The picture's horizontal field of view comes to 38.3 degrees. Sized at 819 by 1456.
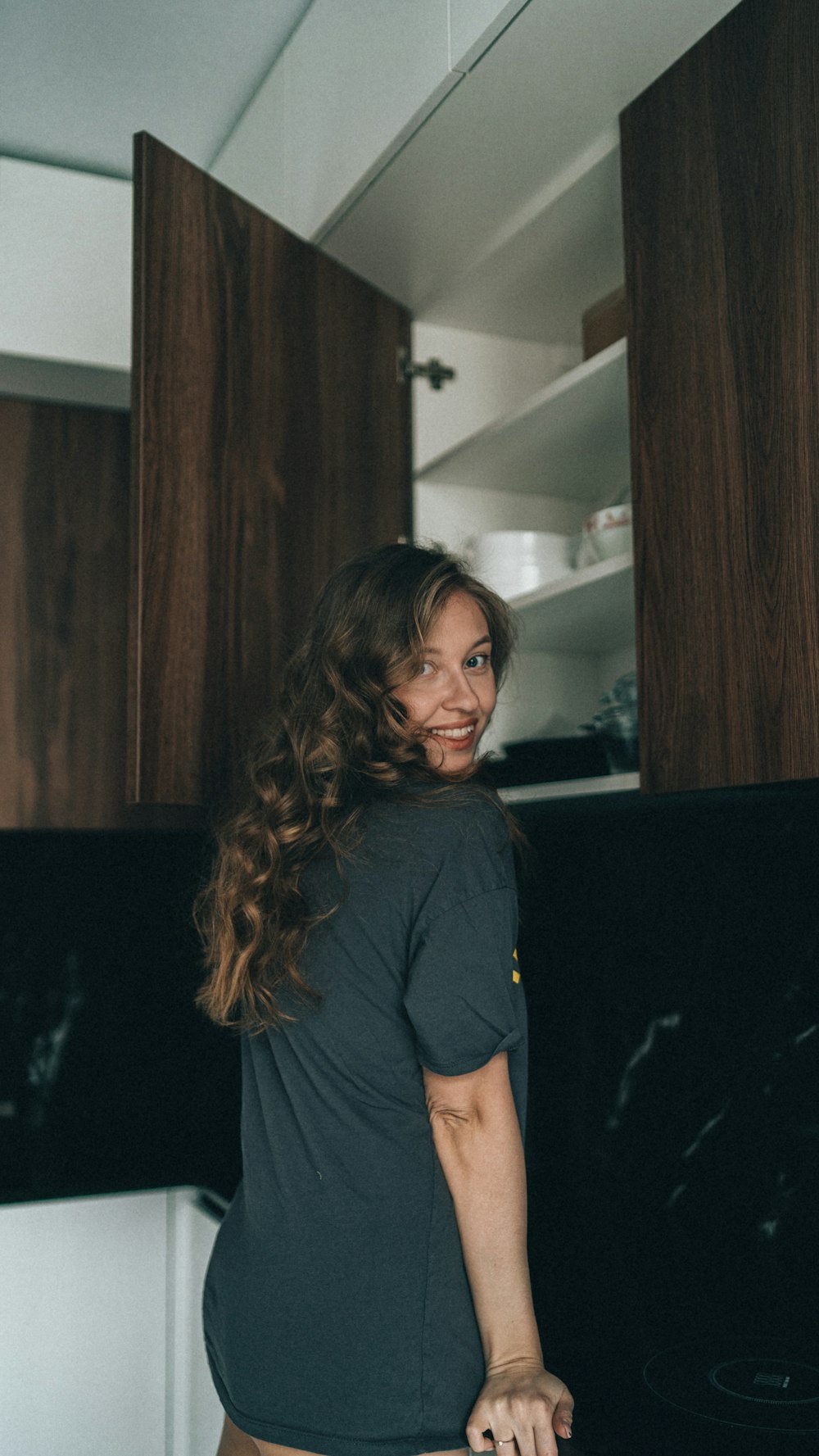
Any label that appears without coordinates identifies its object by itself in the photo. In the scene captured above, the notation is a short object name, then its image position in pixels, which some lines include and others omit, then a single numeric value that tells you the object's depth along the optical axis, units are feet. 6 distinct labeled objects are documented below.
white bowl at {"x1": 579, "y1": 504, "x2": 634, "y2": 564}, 4.55
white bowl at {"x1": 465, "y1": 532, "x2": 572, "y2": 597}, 5.20
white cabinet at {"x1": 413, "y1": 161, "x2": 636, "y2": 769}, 4.86
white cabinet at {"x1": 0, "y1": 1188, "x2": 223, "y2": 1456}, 6.58
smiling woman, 3.10
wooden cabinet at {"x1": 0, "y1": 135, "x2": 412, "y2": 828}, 4.49
